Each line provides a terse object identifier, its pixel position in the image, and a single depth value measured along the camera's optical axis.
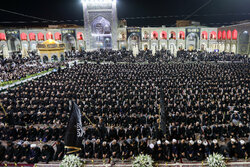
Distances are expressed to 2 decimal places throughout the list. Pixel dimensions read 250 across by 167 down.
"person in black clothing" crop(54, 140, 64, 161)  8.17
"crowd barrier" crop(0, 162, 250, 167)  7.14
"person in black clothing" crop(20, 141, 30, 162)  8.17
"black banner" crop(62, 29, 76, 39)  55.47
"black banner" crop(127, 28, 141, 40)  53.09
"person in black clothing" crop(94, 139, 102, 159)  8.16
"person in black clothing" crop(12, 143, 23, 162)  8.12
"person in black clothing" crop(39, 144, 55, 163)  8.04
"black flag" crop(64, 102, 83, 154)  6.07
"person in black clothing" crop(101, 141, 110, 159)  8.16
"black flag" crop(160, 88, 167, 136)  7.93
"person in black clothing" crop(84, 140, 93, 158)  8.23
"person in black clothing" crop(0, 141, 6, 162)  8.31
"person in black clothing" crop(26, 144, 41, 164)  8.02
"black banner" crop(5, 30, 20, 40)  55.03
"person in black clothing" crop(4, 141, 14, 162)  8.19
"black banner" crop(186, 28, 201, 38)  54.31
